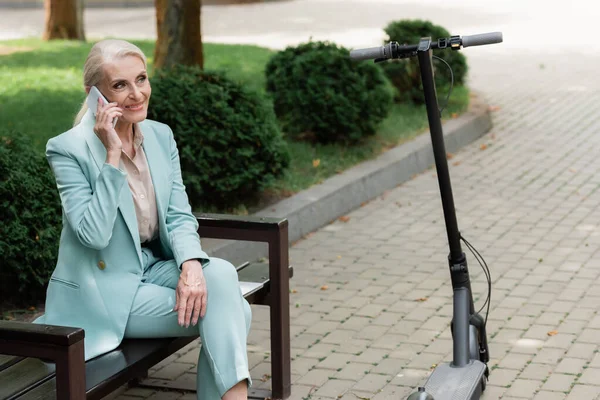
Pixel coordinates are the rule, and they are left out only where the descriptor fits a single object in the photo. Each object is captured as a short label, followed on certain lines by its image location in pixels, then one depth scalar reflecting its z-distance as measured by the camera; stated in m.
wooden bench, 4.78
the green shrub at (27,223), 7.85
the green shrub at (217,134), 10.57
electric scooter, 6.26
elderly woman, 5.57
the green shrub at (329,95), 13.53
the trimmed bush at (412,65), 16.43
